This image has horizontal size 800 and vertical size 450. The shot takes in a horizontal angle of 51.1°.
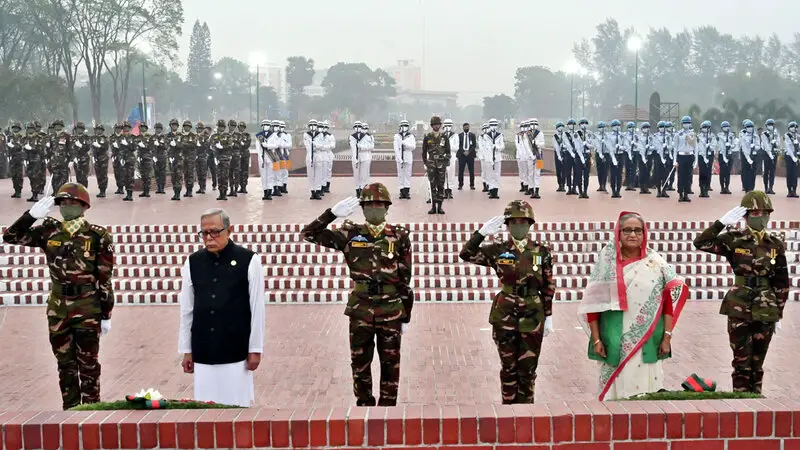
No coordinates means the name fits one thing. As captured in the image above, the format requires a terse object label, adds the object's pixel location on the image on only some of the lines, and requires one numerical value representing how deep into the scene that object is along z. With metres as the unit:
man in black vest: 4.96
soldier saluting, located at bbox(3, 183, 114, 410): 5.93
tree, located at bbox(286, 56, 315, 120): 101.75
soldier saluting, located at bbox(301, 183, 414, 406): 5.71
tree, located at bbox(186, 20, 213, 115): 90.62
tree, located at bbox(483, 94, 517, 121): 107.50
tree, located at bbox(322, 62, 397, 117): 104.25
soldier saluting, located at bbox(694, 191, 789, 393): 6.11
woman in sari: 4.83
